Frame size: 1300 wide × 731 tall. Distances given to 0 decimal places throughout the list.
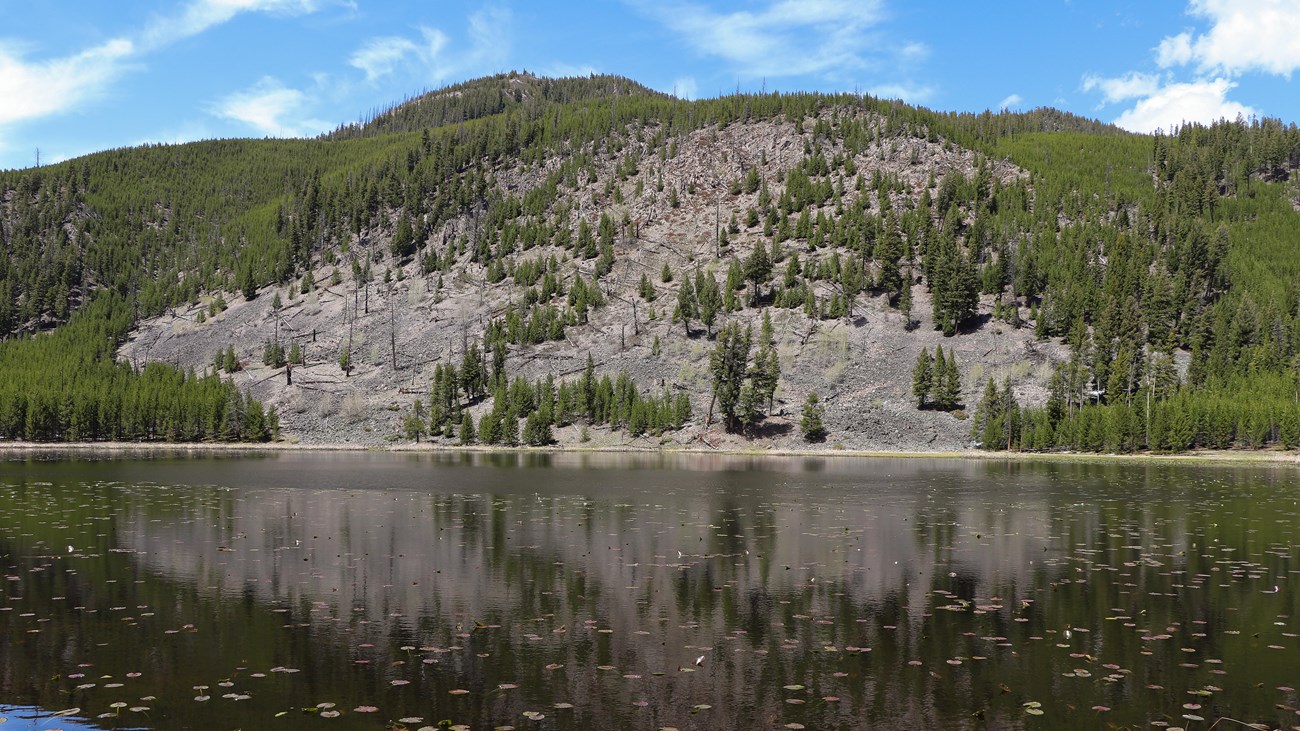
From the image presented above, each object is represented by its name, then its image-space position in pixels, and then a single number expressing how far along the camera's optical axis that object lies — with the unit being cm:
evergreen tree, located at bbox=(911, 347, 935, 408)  16500
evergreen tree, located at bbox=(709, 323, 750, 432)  16012
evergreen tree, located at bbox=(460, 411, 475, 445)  16662
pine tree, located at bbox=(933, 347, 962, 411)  16300
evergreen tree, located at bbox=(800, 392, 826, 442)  15612
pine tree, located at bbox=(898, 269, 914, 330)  19700
